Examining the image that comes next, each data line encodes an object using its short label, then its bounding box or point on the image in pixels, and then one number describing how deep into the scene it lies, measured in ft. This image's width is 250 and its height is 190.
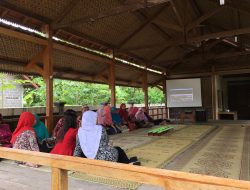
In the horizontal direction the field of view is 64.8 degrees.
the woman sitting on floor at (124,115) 22.88
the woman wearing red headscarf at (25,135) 9.95
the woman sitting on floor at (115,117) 21.64
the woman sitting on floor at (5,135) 11.45
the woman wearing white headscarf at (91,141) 8.26
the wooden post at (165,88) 38.82
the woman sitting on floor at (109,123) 19.40
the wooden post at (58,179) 4.97
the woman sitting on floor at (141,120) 23.22
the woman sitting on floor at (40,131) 12.72
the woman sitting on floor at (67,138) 9.22
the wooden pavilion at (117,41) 15.64
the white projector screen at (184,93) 36.68
